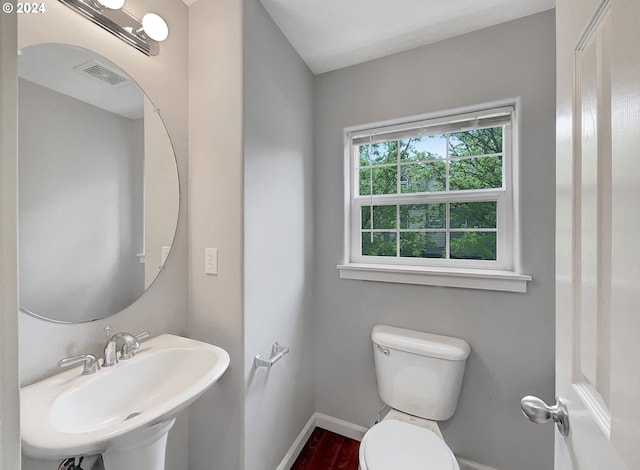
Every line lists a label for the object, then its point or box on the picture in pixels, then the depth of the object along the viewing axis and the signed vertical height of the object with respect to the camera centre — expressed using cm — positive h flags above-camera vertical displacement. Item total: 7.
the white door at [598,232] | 33 +0
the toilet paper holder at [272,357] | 121 -59
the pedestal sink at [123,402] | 61 -48
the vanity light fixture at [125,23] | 93 +81
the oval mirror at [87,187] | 83 +18
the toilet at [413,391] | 108 -80
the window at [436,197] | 143 +22
